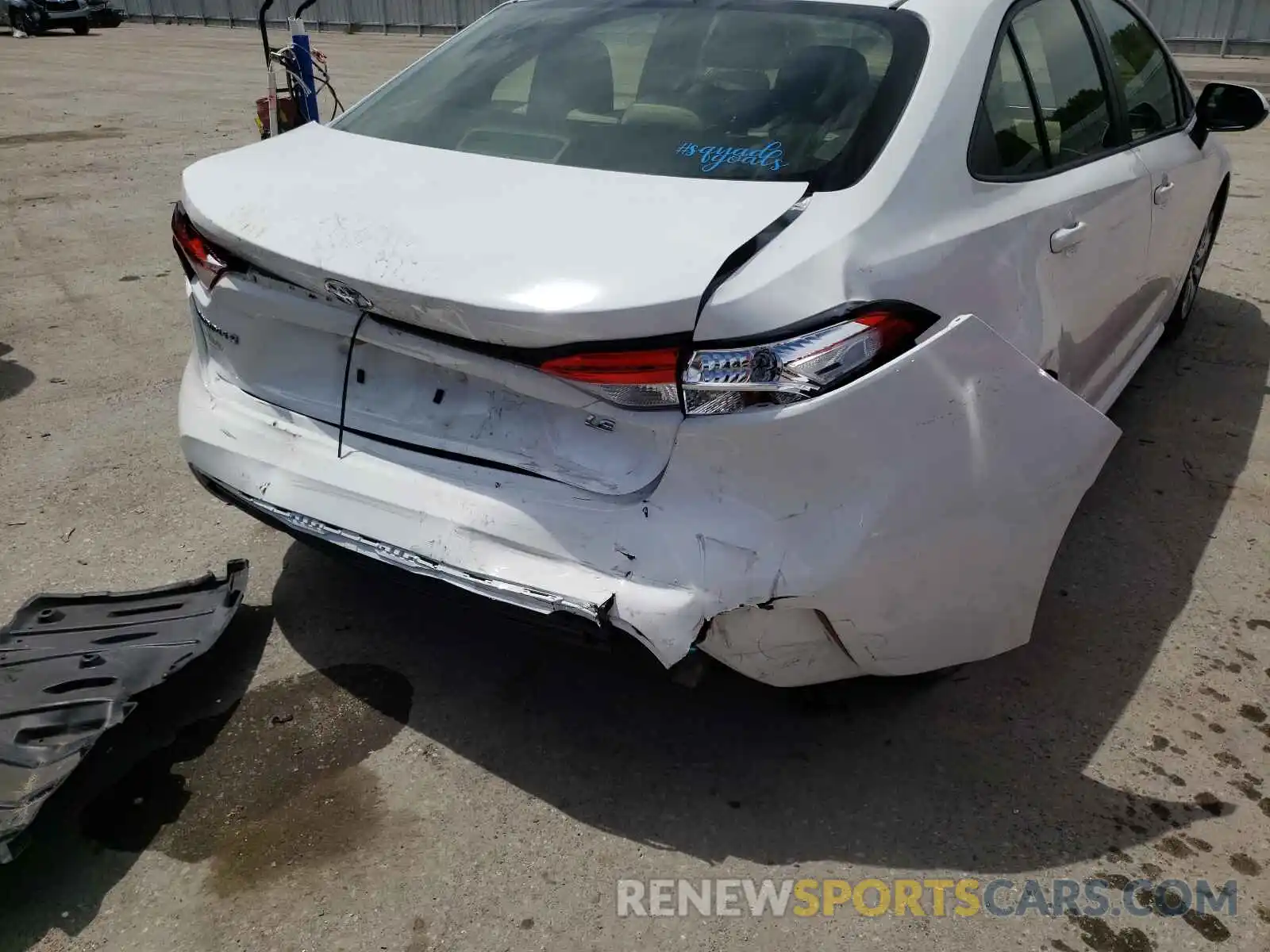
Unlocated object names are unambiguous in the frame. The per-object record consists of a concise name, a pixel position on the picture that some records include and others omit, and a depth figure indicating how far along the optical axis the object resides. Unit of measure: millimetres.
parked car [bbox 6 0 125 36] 24406
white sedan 1971
